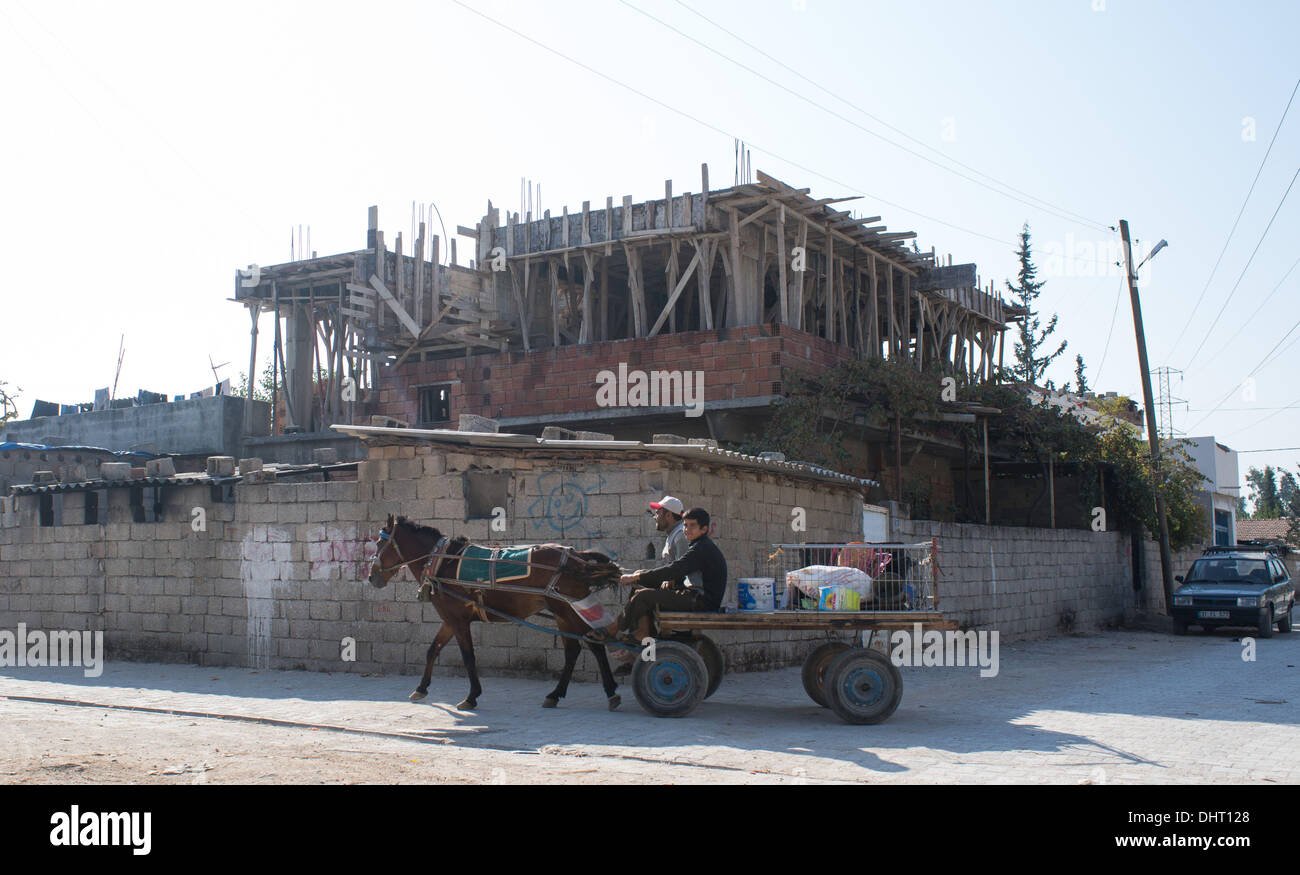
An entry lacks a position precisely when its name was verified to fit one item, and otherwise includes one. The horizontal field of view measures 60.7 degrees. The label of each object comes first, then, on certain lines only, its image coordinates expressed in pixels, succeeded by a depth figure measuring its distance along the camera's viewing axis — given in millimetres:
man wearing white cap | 9805
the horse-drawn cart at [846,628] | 9203
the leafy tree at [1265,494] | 81544
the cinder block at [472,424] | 13344
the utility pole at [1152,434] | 24906
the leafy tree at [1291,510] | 59269
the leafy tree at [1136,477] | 25781
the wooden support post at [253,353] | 25938
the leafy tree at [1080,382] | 47022
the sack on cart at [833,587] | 9281
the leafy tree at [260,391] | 51844
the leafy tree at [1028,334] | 41500
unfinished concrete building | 20781
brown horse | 10055
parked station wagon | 21625
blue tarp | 22406
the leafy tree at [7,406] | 41188
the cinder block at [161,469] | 15273
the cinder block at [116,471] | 15523
